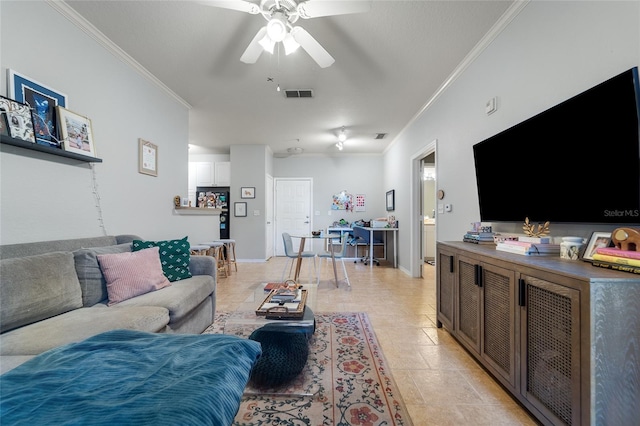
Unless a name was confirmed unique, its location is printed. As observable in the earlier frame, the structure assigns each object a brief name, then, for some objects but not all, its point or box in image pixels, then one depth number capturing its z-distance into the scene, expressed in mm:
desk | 5238
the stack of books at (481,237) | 2111
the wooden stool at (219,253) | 3986
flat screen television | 1149
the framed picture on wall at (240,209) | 5797
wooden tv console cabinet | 972
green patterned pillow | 2232
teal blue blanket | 653
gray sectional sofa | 1251
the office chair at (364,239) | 5375
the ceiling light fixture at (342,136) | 4757
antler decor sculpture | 1650
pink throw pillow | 1796
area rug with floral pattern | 1322
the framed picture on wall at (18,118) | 1589
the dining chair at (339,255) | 3814
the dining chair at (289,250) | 3855
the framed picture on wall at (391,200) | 5483
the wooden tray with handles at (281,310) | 1781
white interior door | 6566
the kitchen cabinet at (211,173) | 6125
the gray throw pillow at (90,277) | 1714
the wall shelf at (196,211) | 3504
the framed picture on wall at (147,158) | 2832
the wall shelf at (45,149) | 1577
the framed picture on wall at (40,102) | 1695
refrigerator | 5902
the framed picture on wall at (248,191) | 5770
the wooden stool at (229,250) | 4414
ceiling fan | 1641
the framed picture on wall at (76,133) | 1930
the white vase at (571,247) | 1350
